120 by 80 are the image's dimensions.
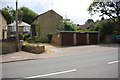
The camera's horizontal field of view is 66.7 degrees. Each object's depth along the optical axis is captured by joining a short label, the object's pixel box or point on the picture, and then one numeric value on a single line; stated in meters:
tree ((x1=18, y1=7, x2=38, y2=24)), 51.48
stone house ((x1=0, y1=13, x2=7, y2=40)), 20.56
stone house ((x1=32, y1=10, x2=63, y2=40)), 24.85
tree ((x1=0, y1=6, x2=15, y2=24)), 43.17
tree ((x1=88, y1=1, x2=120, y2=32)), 20.44
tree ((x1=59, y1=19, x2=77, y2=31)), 21.71
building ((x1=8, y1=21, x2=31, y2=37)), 30.23
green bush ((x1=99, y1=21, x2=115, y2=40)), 18.25
